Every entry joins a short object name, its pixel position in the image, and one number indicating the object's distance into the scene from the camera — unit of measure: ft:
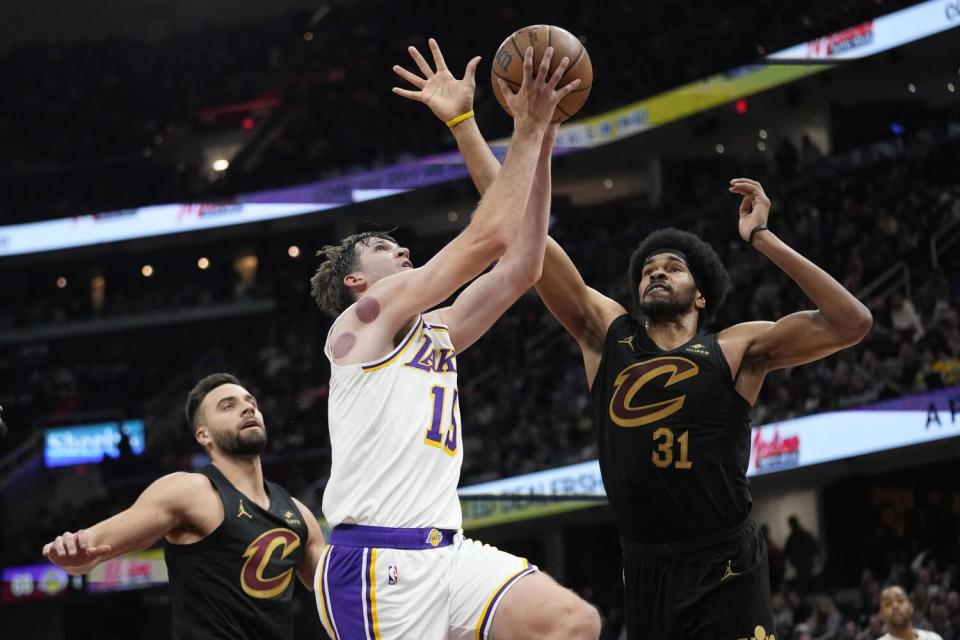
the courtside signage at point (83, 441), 93.20
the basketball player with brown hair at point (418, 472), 13.99
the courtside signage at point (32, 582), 74.95
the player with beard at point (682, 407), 17.07
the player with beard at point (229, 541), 18.78
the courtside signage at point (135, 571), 72.90
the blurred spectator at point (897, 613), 27.78
